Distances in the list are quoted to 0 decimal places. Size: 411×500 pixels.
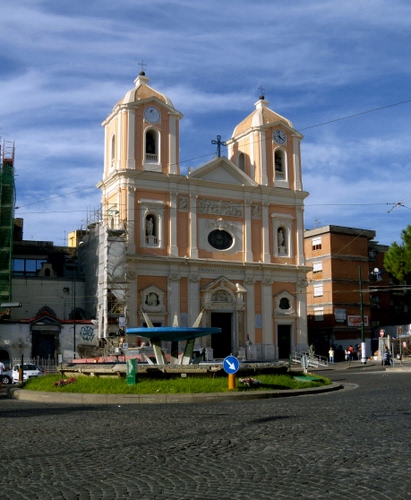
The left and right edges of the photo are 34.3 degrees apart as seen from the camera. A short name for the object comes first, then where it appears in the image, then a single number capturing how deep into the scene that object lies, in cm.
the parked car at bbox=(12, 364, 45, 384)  3359
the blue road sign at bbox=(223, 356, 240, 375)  1950
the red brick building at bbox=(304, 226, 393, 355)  5603
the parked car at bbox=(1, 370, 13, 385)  3280
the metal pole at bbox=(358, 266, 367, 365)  4621
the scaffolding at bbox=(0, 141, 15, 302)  4375
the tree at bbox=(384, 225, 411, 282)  5834
